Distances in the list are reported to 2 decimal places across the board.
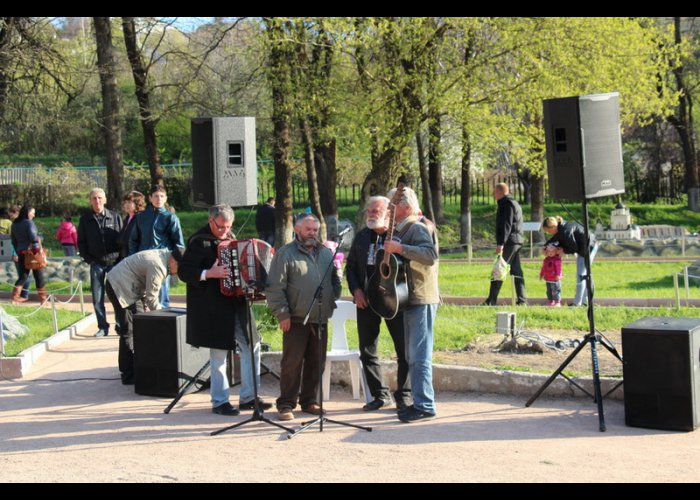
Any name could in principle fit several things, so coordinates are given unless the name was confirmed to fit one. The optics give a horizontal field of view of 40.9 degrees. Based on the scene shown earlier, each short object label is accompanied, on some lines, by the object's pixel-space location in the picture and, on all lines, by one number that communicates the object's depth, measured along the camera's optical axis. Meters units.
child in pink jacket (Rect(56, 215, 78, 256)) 23.97
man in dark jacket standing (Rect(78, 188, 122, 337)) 12.13
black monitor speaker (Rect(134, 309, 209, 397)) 9.08
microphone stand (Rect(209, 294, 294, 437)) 7.75
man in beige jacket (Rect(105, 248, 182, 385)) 9.57
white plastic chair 8.80
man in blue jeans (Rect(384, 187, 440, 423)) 7.89
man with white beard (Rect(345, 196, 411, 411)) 8.12
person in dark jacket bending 12.94
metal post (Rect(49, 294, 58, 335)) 12.08
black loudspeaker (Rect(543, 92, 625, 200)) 8.03
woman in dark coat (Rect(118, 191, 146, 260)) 11.46
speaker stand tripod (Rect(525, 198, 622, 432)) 7.83
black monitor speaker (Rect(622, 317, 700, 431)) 7.26
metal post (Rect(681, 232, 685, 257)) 22.11
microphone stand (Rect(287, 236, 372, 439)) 7.66
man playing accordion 8.27
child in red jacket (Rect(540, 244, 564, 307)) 13.72
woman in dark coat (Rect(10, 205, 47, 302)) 16.80
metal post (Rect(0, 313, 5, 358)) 10.43
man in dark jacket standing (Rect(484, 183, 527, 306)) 13.79
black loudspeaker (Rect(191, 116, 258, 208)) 9.16
